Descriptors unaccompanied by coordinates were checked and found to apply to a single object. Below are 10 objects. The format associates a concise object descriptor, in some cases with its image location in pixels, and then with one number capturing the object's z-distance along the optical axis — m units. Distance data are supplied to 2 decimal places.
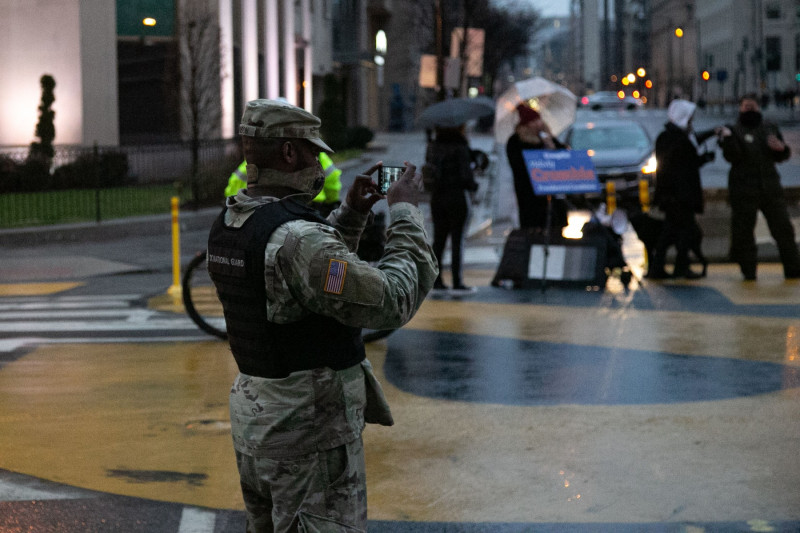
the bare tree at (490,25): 37.50
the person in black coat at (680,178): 12.65
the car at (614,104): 52.55
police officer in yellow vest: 8.93
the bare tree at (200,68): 24.89
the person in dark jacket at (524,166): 12.70
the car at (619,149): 22.00
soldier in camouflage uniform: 3.12
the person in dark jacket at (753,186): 12.49
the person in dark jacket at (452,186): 11.95
